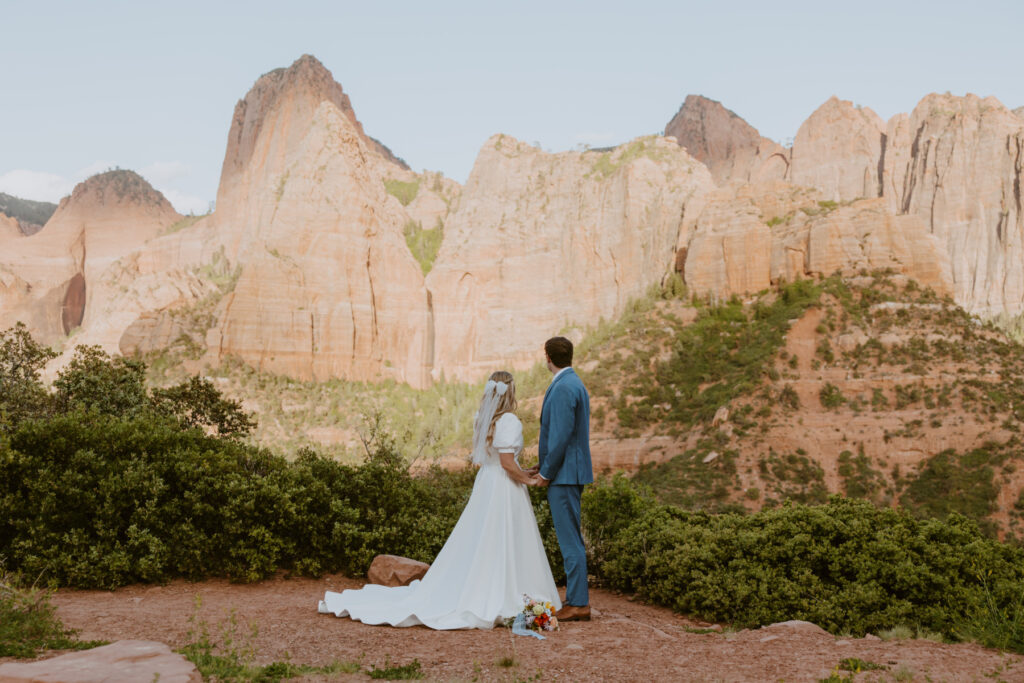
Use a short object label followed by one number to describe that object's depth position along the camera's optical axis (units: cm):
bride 692
